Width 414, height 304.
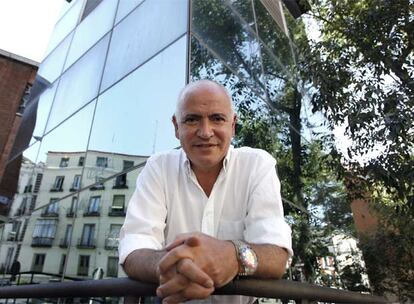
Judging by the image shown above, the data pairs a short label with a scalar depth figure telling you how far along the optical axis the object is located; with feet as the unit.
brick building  42.39
